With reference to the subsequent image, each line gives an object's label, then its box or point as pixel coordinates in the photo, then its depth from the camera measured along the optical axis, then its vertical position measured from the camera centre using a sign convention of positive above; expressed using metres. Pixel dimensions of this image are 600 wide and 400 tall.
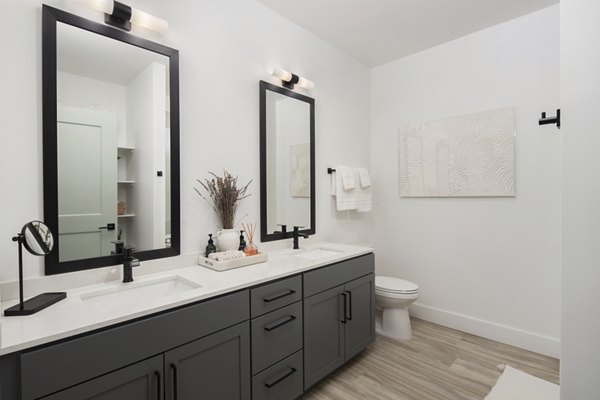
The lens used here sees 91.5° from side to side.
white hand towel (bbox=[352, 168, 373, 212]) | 2.86 +0.01
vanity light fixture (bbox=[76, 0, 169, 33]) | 1.39 +0.93
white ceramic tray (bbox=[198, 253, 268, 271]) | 1.64 -0.37
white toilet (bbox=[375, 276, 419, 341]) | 2.44 -0.92
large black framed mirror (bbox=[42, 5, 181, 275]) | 1.31 +0.28
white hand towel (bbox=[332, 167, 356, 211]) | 2.74 +0.02
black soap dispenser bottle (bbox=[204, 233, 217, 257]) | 1.79 -0.30
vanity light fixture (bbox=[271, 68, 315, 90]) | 2.24 +0.95
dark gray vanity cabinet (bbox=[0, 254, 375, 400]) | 0.90 -0.61
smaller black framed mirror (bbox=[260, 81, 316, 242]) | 2.19 +0.30
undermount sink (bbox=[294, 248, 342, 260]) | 2.17 -0.43
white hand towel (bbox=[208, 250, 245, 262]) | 1.68 -0.33
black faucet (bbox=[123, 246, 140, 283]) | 1.43 -0.32
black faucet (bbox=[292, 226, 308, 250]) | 2.31 -0.30
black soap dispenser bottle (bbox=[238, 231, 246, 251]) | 1.93 -0.30
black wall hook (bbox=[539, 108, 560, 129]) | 1.07 +0.32
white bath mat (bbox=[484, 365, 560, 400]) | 1.79 -1.23
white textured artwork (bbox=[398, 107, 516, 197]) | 2.45 +0.37
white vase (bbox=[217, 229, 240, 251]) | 1.81 -0.26
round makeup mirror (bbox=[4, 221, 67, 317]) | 1.04 -0.18
